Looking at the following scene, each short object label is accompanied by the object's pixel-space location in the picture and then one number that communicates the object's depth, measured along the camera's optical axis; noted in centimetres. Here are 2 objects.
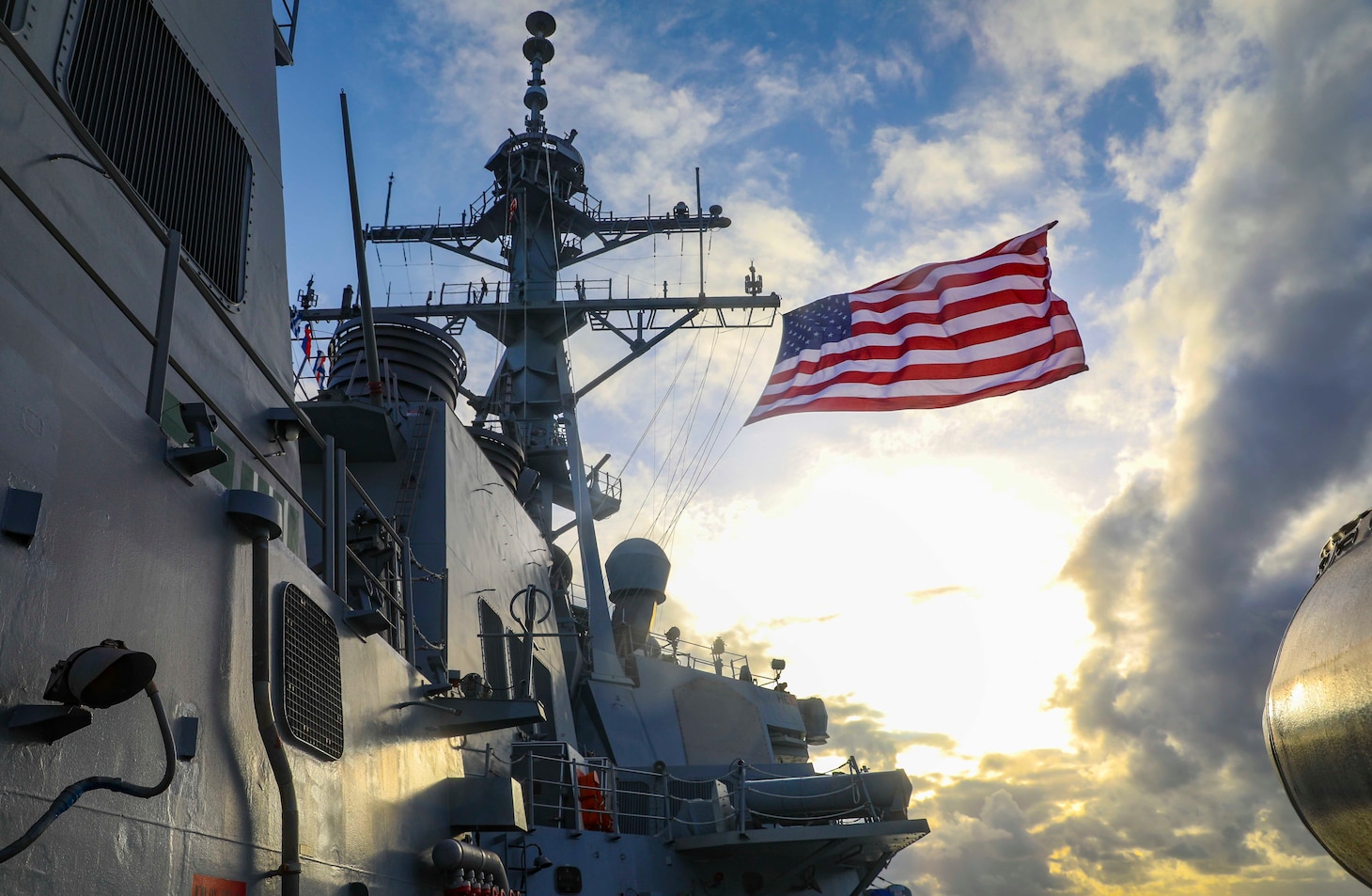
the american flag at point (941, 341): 1014
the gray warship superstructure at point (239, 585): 245
